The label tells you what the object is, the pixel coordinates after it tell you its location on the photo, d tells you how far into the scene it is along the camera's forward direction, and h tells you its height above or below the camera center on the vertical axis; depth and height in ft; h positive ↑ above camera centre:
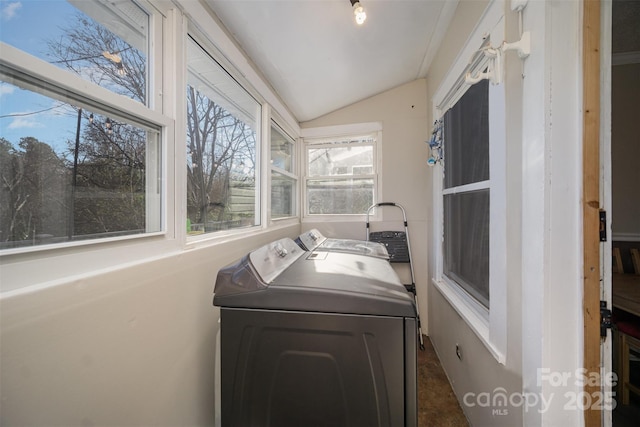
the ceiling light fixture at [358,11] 3.85 +3.64
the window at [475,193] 3.46 +0.42
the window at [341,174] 8.67 +1.59
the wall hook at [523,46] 2.79 +2.20
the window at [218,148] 3.82 +1.40
